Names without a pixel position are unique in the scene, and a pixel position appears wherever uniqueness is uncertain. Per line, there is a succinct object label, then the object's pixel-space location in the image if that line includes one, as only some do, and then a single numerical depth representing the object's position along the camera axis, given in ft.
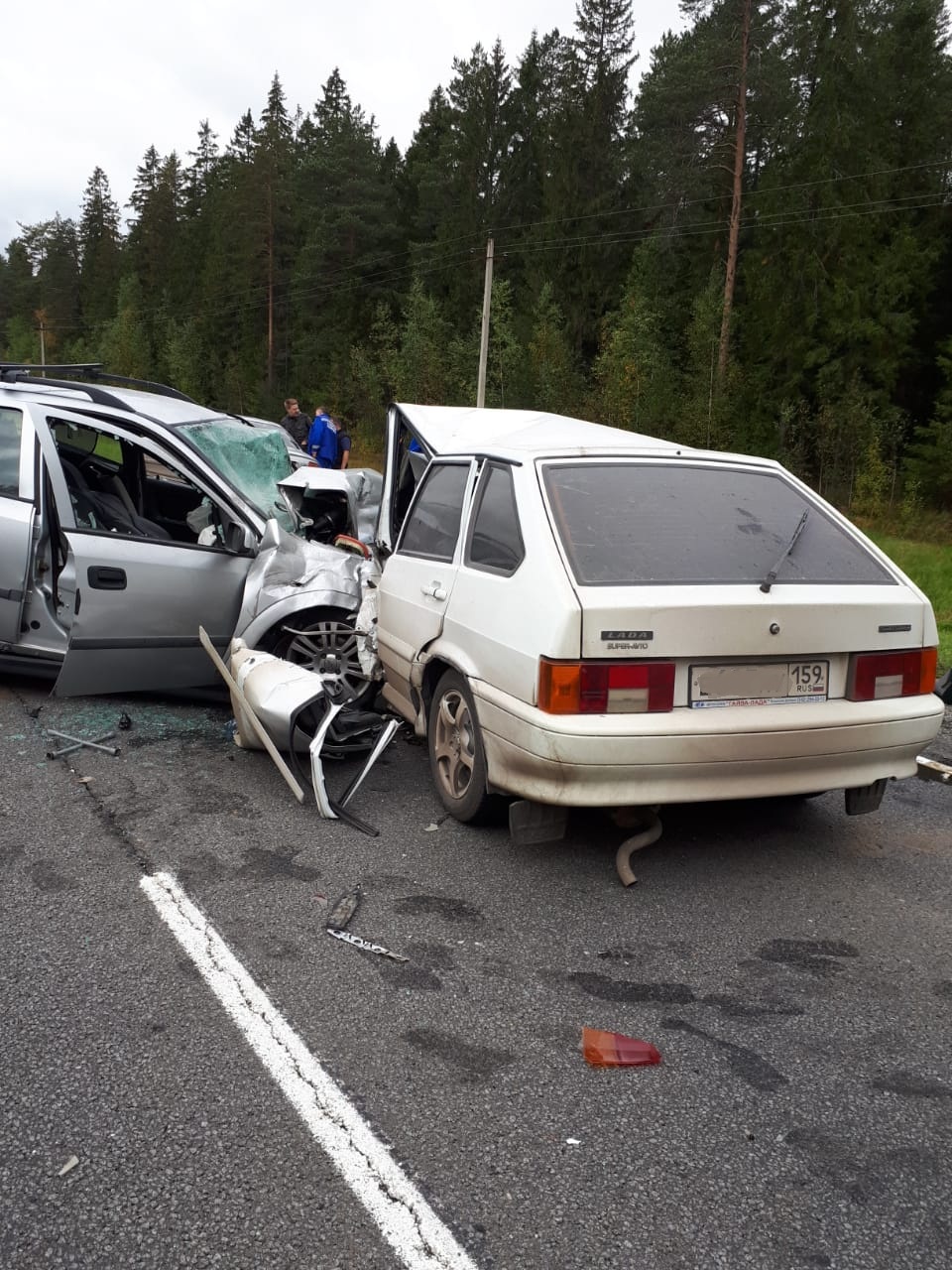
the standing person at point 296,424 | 54.85
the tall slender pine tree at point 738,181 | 100.48
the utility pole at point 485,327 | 98.73
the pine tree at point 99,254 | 294.25
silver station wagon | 18.03
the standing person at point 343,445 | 46.90
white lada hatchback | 11.38
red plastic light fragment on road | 8.68
